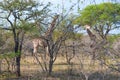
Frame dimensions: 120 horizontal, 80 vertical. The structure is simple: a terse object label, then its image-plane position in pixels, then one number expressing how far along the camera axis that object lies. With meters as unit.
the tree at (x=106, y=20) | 23.04
